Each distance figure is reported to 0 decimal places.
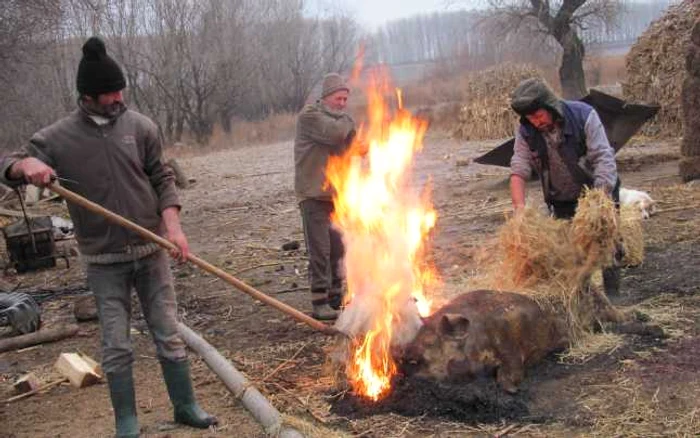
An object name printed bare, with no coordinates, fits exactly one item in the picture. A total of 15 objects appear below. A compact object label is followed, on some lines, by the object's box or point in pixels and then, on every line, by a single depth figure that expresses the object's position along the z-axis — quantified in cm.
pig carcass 471
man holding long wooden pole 445
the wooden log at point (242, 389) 448
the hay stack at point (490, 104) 2459
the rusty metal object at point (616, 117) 1251
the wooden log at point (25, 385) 591
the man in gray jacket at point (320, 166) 711
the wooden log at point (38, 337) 711
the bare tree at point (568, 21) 3095
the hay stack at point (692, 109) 1102
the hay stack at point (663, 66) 1806
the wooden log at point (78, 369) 591
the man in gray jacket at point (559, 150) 586
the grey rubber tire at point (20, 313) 754
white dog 940
